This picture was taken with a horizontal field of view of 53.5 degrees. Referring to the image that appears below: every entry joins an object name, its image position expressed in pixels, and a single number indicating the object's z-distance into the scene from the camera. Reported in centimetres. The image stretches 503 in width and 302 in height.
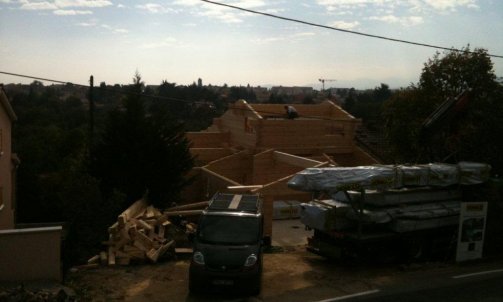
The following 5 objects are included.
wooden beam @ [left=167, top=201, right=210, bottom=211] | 2073
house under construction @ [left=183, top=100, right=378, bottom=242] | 2802
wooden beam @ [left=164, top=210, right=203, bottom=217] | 1967
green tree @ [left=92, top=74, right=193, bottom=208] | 2114
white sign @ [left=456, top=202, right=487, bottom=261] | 1625
